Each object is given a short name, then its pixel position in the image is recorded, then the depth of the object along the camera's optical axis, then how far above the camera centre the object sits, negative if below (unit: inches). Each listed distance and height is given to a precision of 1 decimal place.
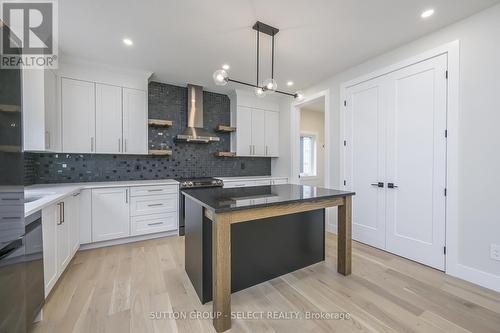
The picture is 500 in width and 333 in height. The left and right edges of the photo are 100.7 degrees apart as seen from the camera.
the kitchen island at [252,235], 59.5 -27.3
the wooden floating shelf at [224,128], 165.0 +28.6
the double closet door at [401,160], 93.0 +2.3
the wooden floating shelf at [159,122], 137.7 +28.1
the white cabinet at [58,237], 69.9 -29.3
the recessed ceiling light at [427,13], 80.3 +59.5
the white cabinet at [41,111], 88.6 +24.8
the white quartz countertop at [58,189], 63.4 -12.4
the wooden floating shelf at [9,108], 41.6 +11.9
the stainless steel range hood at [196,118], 150.9 +34.7
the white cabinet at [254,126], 169.6 +32.8
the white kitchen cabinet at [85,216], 109.9 -28.3
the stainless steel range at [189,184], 134.6 -13.8
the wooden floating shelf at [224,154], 166.8 +8.1
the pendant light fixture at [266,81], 84.2 +35.3
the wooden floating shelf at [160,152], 139.8 +8.0
